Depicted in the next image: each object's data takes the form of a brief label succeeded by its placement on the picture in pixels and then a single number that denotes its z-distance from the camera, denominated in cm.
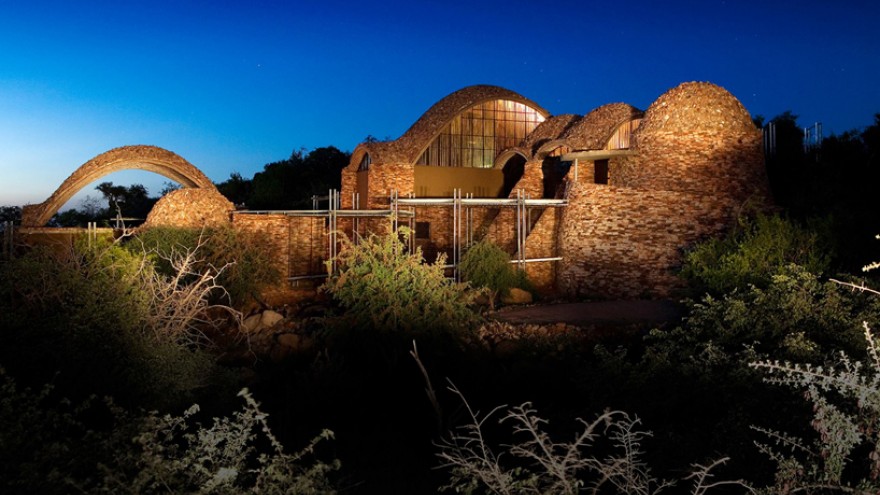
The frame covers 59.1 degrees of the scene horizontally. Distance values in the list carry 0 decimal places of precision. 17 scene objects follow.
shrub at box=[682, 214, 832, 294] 1065
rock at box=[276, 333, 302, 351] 1038
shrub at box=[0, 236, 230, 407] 684
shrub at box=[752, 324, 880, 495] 396
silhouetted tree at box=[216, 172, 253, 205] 3186
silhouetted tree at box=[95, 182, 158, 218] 3017
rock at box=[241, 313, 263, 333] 1132
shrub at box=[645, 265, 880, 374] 710
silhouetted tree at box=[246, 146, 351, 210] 2831
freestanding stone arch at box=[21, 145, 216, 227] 1577
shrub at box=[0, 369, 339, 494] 386
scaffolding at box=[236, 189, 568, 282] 1376
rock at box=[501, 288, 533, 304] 1316
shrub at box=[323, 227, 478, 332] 905
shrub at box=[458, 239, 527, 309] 1338
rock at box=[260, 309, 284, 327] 1144
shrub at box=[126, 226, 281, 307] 1264
